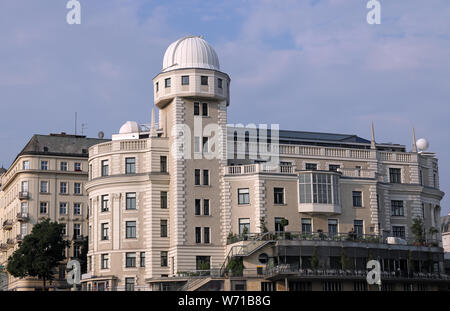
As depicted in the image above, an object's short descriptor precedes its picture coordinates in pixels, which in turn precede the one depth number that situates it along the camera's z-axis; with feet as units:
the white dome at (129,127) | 329.52
